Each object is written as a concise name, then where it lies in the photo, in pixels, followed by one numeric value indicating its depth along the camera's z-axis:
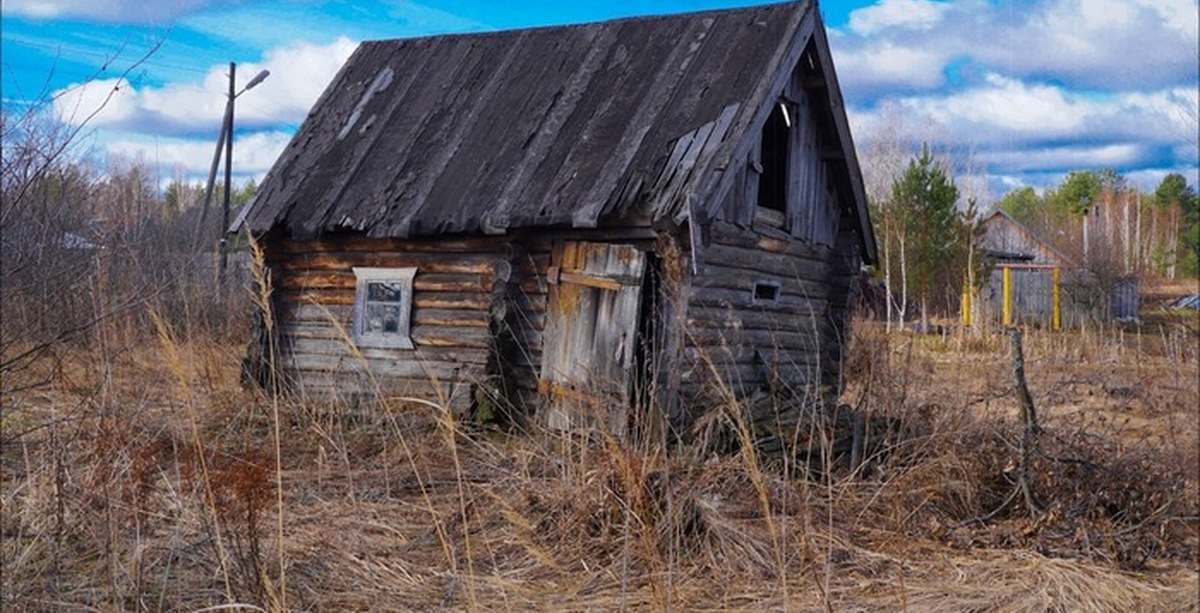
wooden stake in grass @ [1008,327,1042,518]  6.44
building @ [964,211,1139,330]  31.84
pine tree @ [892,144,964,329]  31.38
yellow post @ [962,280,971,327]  30.98
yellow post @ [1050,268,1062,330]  32.88
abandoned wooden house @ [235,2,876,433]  10.16
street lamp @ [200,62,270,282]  26.97
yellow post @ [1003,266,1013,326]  35.81
